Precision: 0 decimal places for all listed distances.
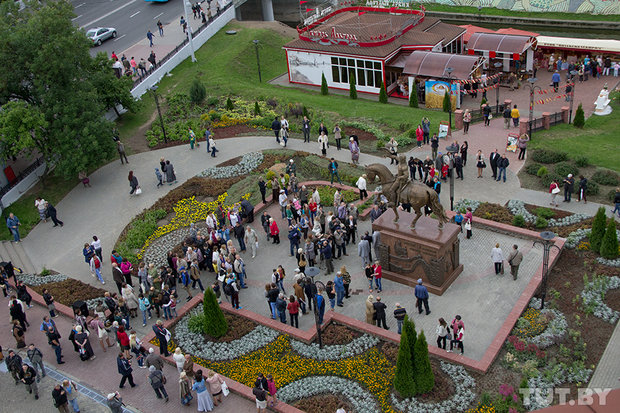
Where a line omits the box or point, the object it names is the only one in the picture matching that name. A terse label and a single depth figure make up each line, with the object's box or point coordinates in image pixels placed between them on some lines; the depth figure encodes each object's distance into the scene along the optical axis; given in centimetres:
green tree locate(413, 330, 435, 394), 1721
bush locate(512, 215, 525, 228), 2547
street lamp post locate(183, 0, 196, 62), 4612
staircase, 2758
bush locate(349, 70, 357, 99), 4222
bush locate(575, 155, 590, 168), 2941
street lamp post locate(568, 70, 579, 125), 3477
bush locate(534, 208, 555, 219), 2594
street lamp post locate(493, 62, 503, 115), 3627
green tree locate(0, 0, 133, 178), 3056
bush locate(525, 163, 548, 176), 2942
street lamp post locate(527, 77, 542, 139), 3278
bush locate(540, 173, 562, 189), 2828
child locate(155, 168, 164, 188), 3219
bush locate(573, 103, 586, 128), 3378
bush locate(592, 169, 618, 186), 2808
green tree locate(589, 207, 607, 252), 2286
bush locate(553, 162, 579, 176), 2867
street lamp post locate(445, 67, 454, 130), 3400
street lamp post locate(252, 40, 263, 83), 4448
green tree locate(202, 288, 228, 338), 2094
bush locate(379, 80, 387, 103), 4103
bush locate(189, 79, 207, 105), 4062
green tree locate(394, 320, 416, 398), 1711
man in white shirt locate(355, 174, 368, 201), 2830
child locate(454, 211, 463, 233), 2506
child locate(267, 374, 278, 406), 1792
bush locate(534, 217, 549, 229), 2530
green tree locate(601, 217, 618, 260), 2238
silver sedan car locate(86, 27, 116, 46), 4994
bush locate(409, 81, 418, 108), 3966
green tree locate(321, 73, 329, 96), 4316
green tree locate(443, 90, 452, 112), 3769
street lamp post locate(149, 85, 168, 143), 3654
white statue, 3588
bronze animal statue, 2161
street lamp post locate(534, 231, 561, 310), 1913
